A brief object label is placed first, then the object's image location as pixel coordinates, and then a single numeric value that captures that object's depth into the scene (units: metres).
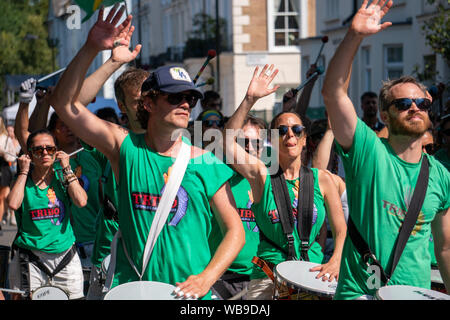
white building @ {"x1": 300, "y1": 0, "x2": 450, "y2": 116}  21.72
